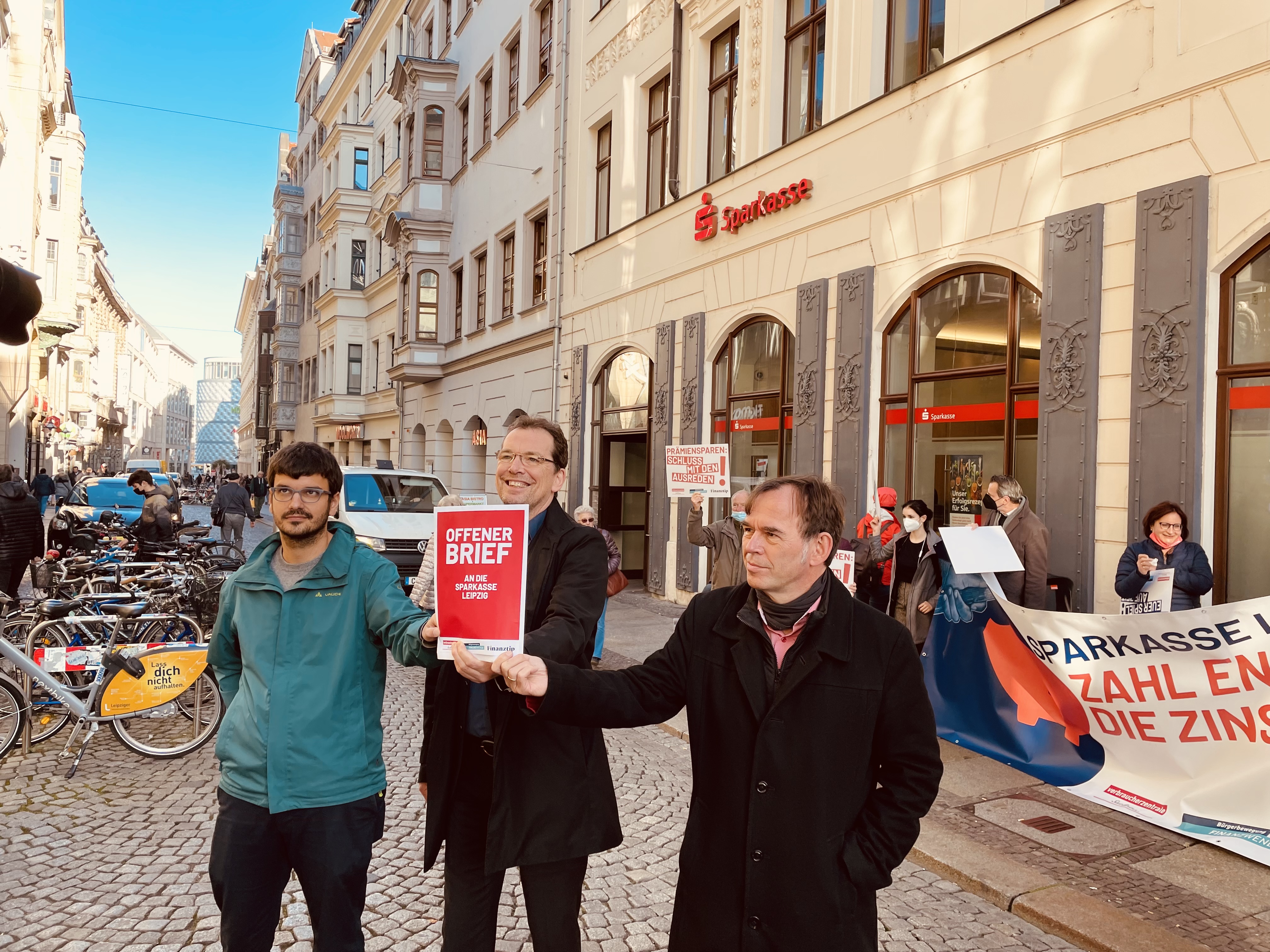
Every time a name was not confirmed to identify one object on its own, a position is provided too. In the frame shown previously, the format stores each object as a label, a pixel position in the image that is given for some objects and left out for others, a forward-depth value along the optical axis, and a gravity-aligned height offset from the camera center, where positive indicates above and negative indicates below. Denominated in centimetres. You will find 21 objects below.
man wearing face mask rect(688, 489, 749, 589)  848 -53
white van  1293 -52
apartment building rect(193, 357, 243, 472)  13290 +216
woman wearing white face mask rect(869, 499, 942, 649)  727 -65
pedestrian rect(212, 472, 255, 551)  1969 -76
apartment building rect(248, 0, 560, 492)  2019 +645
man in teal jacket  274 -70
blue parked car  1798 -57
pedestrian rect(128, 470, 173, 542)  1195 -63
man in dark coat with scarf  222 -60
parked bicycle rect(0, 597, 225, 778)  617 -146
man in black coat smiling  267 -84
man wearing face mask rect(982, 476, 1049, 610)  705 -49
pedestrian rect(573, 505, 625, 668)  852 -63
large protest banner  465 -116
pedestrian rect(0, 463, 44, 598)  967 -65
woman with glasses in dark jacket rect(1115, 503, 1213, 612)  629 -43
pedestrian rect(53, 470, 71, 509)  2972 -67
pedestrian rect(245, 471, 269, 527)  3616 -80
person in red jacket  857 -39
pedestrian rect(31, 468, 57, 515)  2506 -55
